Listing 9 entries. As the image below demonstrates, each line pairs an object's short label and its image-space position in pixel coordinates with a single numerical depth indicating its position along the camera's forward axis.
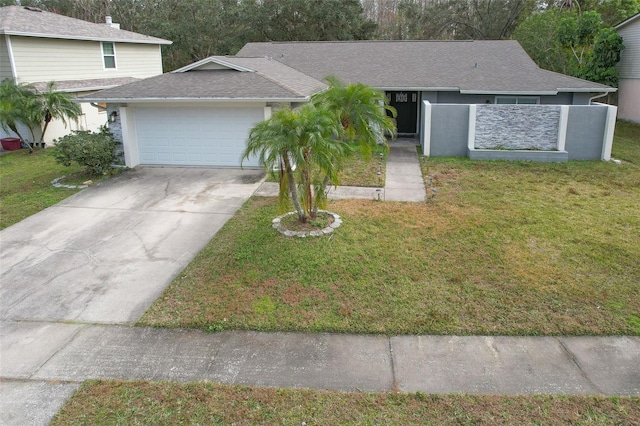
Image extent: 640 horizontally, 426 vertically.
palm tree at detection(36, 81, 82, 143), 16.91
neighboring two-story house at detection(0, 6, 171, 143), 17.81
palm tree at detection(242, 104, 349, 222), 8.18
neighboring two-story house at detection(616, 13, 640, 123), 22.28
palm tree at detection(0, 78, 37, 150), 16.56
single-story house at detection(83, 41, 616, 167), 14.16
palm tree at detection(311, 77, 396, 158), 9.08
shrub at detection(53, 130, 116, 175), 13.16
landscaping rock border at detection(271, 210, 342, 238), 8.97
